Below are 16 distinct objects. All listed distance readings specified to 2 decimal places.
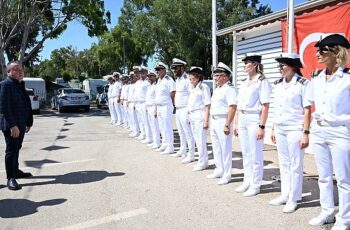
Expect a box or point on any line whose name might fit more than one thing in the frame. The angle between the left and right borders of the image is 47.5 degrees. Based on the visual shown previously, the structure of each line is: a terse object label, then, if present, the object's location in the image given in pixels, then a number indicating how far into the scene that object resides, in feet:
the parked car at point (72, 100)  81.68
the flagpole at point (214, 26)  38.11
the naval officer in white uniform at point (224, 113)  20.22
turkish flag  24.81
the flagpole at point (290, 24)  25.02
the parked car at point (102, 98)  92.50
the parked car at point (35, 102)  75.00
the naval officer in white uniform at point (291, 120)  15.84
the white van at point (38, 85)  99.42
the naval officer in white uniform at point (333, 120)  13.20
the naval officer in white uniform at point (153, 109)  33.24
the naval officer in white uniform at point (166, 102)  30.66
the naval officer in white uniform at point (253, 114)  17.94
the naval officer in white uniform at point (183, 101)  26.96
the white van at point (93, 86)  118.62
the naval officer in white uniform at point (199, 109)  24.22
